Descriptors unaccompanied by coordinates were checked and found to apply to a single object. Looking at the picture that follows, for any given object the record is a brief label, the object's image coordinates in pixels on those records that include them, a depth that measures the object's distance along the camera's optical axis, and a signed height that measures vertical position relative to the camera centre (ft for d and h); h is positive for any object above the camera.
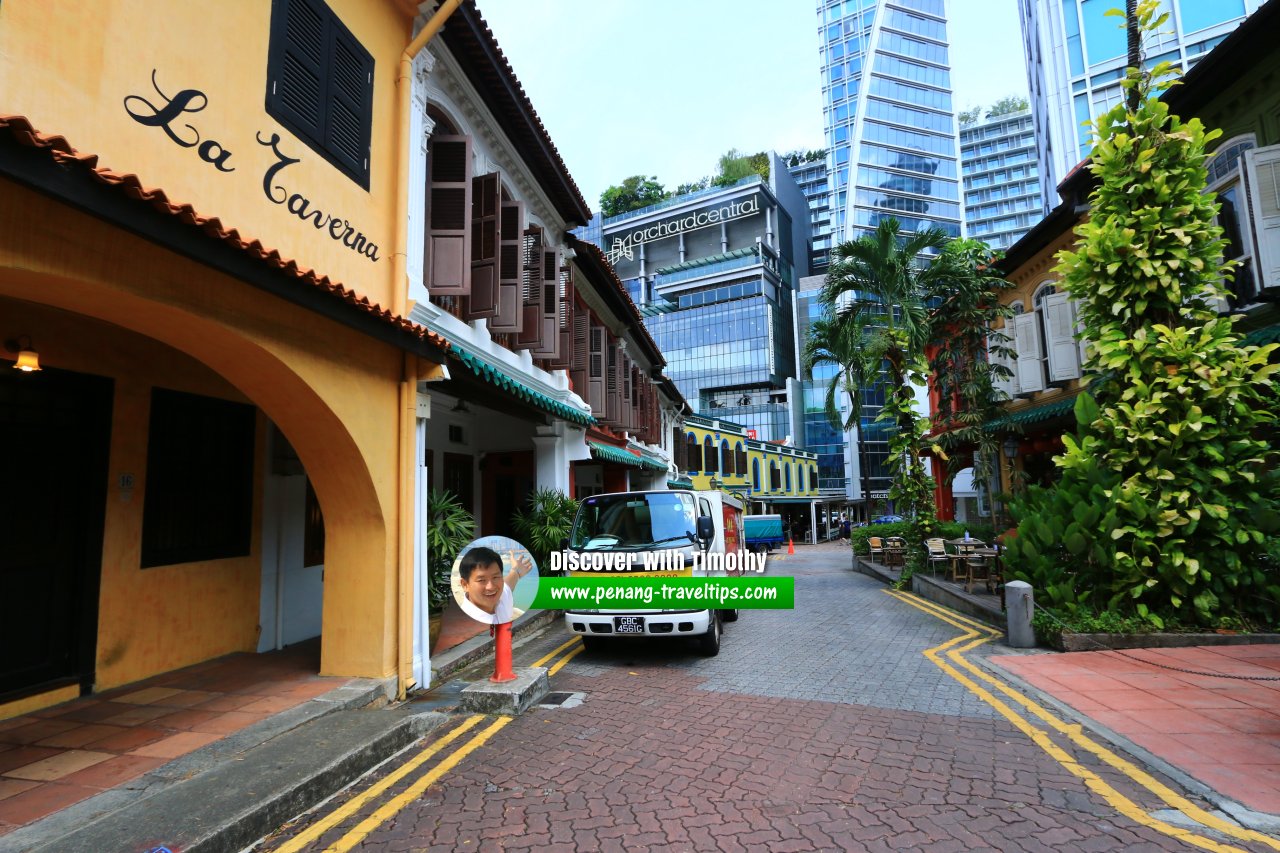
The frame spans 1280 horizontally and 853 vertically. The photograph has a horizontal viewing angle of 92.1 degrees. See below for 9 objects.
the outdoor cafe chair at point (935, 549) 44.98 -4.40
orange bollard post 18.53 -4.72
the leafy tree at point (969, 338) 48.73 +12.50
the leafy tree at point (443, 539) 21.81 -1.40
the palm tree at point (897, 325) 48.06 +13.27
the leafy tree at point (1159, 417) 23.77 +2.61
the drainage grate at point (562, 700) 18.38 -6.15
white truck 22.76 -1.78
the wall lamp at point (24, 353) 14.57 +3.75
